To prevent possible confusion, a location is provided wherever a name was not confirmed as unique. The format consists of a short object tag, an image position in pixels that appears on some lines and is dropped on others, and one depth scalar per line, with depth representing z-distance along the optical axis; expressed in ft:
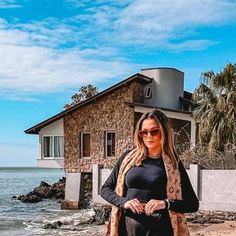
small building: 85.56
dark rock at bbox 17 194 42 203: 112.37
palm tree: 70.38
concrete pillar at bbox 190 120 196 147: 79.22
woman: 10.41
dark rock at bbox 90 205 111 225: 61.72
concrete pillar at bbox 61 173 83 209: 84.22
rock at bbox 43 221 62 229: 58.48
